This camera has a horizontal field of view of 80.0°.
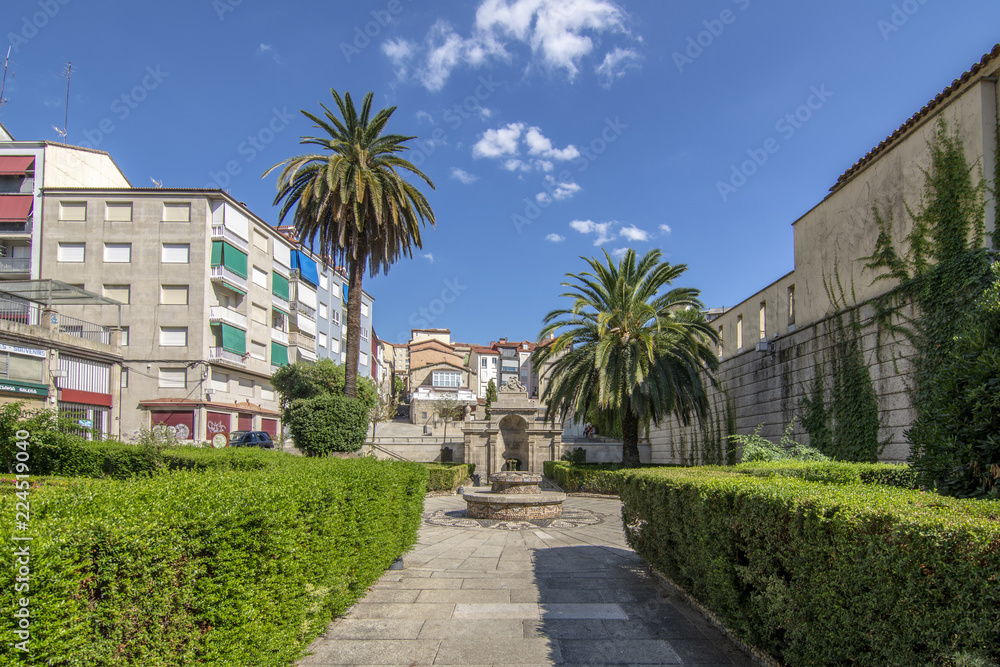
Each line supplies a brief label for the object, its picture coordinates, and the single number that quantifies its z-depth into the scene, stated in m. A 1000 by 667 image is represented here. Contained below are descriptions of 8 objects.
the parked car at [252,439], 29.14
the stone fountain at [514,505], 15.69
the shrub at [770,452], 14.27
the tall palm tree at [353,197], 19.95
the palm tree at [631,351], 20.25
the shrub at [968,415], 4.54
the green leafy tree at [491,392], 53.00
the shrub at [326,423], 20.92
